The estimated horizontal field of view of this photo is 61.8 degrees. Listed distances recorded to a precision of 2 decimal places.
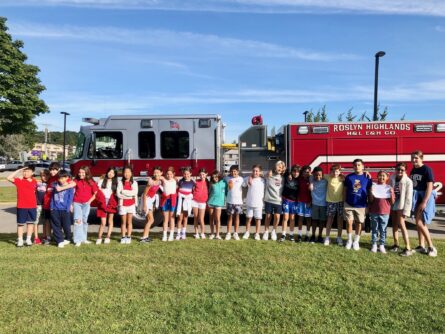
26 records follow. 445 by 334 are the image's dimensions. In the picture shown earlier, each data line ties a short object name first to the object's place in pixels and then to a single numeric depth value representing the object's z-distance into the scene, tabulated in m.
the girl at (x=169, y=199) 7.82
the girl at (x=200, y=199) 7.93
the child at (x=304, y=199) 7.59
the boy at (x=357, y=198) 6.98
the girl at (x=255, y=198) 7.74
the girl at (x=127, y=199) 7.62
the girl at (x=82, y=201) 7.38
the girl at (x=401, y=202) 6.68
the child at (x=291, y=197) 7.63
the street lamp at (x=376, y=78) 14.66
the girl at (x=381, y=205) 6.80
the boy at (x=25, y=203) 7.26
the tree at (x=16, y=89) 24.34
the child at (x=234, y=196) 7.86
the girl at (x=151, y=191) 7.86
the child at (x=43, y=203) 7.62
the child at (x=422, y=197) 6.54
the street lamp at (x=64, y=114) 35.84
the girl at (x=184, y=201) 7.83
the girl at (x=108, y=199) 7.59
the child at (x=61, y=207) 7.30
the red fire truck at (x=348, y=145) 9.36
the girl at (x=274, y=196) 7.68
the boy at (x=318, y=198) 7.46
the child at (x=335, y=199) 7.27
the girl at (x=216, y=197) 7.83
